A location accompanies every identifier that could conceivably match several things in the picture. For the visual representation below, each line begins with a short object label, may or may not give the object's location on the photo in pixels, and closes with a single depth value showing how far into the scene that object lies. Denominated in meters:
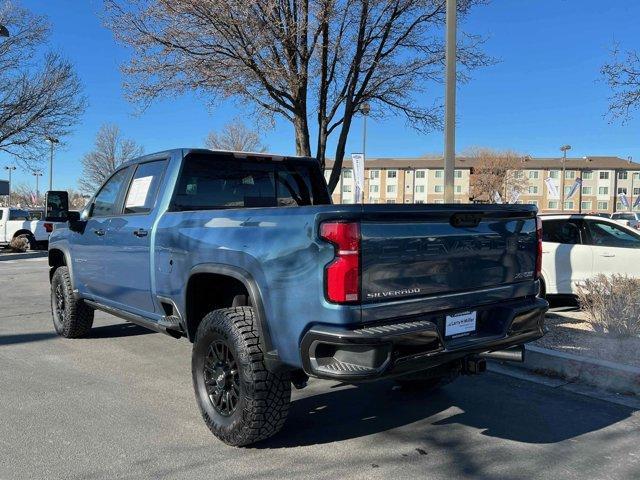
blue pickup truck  3.13
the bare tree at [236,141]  30.92
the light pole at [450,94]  7.84
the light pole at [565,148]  46.83
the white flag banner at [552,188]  27.75
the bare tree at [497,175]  73.75
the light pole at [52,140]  22.98
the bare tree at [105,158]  43.12
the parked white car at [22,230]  22.47
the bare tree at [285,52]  10.23
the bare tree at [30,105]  21.61
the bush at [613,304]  6.37
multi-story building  92.12
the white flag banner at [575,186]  28.64
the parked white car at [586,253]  8.80
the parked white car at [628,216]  37.96
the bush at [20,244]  21.75
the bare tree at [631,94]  9.39
